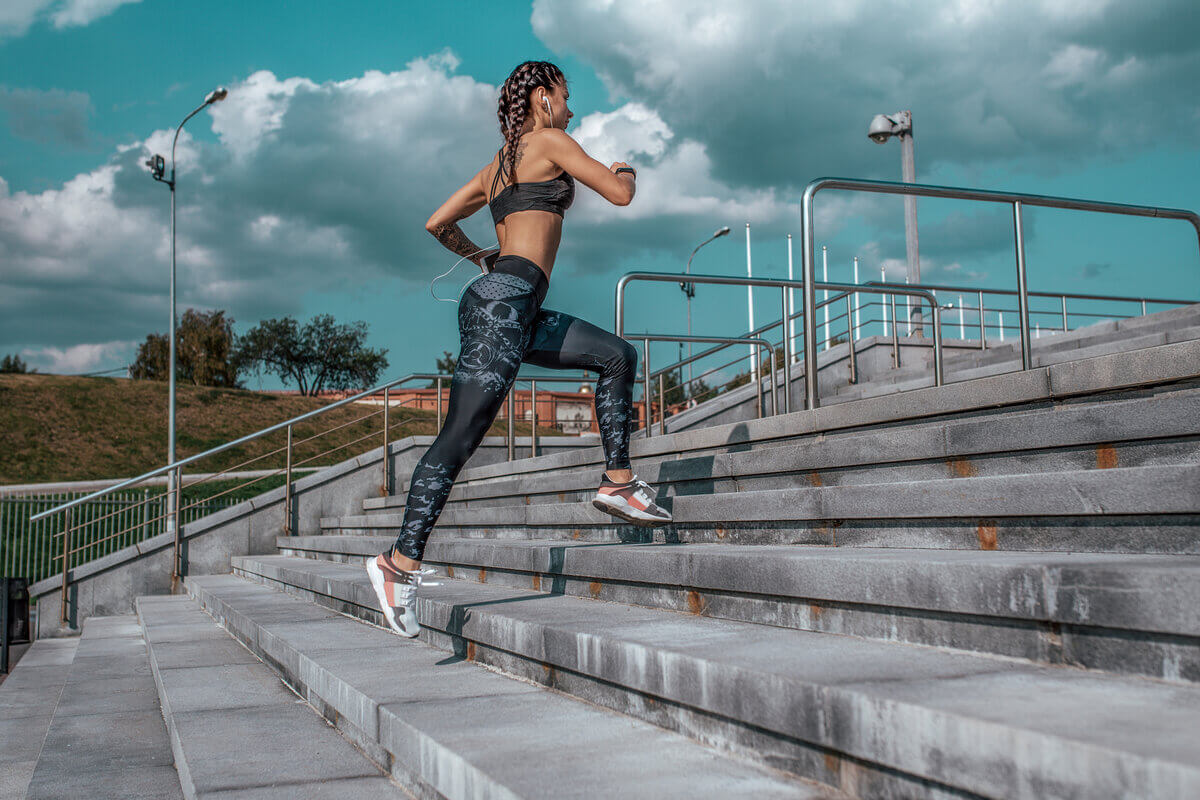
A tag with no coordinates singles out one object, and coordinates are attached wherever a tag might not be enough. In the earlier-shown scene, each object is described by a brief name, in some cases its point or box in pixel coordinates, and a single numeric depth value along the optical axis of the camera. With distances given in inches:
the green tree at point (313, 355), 2233.0
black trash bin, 315.6
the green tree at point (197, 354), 1777.8
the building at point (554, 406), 602.9
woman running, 112.7
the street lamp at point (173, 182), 770.2
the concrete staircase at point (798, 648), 57.1
